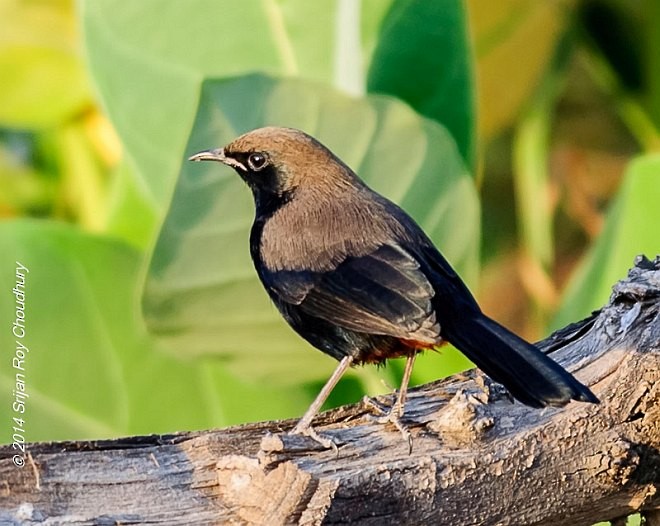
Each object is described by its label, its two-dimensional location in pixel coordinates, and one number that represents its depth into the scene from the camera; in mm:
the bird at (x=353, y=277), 3137
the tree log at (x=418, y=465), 2822
